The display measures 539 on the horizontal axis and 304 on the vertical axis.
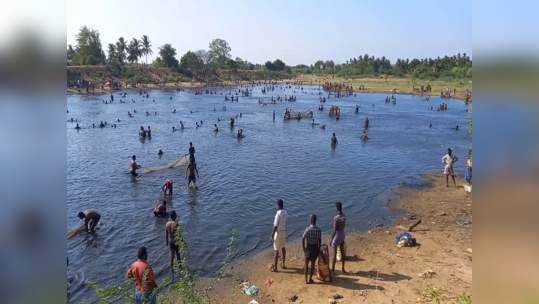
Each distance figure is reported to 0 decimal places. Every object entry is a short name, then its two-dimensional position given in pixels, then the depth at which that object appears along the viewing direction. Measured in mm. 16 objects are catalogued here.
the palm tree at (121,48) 96875
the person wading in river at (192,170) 17328
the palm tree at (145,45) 101938
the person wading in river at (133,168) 19344
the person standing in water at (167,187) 16781
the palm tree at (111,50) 95512
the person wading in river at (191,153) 17350
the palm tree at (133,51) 99562
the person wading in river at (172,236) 9852
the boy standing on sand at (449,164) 17866
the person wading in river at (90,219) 12866
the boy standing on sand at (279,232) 9547
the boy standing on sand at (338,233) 9422
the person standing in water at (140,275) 6988
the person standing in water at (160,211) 14320
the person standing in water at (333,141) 29117
